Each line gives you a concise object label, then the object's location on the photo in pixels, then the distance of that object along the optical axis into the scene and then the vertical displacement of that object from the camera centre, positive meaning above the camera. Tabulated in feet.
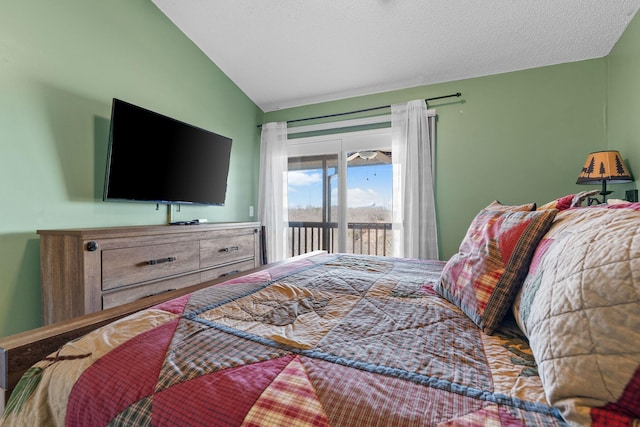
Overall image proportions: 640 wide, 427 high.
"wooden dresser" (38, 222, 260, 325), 5.21 -0.99
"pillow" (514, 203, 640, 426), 1.36 -0.63
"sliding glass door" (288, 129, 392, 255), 11.02 +0.96
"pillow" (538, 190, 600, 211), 3.41 +0.12
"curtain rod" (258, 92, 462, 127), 9.70 +3.91
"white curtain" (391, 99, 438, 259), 9.72 +0.98
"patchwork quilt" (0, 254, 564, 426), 1.56 -1.03
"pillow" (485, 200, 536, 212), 3.83 +0.06
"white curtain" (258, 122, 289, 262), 12.01 +0.99
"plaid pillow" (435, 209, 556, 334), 2.66 -0.56
